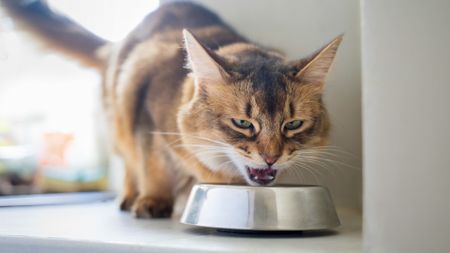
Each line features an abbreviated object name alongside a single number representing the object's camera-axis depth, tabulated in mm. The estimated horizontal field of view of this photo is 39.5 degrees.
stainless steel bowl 828
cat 991
